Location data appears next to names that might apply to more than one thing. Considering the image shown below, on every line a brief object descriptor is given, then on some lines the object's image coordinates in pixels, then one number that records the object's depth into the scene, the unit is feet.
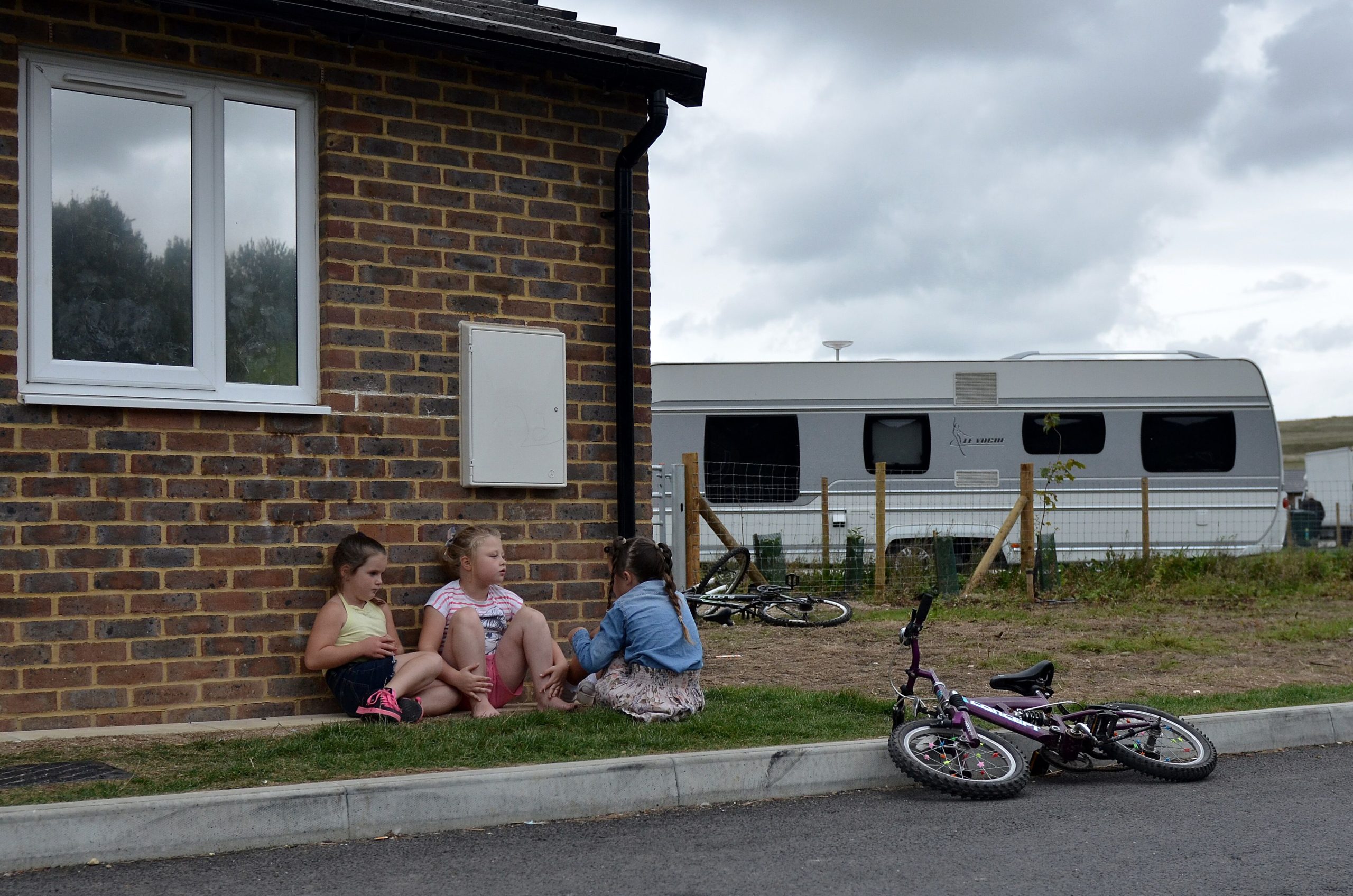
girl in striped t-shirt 20.15
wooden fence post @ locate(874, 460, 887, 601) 43.73
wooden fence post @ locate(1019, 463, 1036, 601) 43.86
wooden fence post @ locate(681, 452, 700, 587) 41.11
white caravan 51.03
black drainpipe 22.82
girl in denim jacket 19.56
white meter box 21.54
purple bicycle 16.89
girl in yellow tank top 19.36
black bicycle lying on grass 37.24
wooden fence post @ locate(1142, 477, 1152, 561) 50.01
